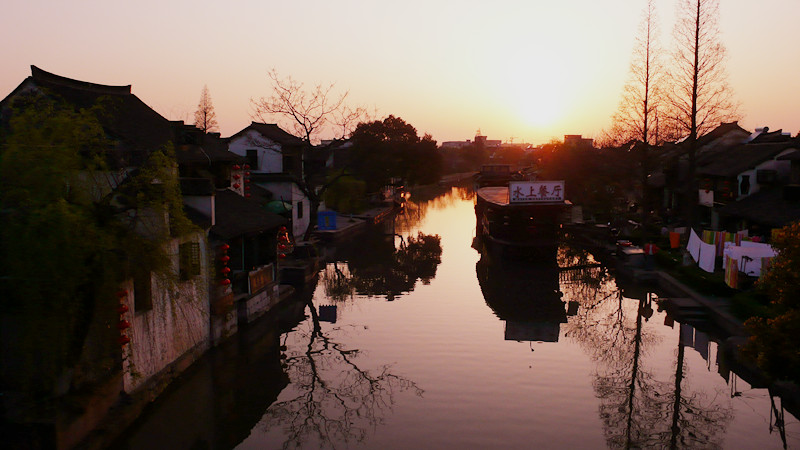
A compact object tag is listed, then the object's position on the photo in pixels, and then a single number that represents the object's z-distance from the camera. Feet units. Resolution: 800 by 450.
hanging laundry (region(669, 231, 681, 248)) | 108.37
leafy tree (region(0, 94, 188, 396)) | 30.81
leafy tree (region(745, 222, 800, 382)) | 36.83
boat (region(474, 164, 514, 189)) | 215.10
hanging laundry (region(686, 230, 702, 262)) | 90.80
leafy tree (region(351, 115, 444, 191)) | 222.48
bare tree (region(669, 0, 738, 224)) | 98.07
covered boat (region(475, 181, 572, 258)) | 118.01
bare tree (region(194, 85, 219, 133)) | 212.25
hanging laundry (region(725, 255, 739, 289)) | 72.69
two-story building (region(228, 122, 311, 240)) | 133.59
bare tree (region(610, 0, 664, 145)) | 116.57
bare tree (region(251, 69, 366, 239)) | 119.85
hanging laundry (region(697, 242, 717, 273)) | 84.74
